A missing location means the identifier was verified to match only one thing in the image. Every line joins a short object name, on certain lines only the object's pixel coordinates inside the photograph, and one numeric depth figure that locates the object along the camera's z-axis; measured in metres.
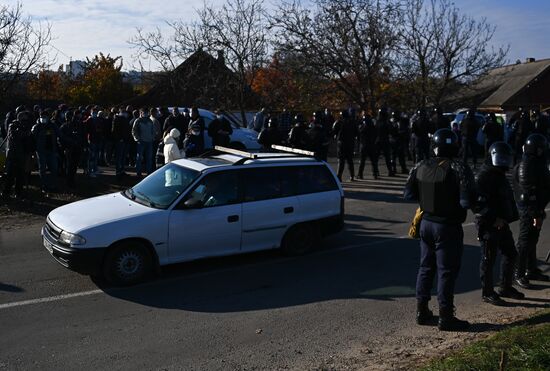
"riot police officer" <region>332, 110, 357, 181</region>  15.84
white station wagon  7.31
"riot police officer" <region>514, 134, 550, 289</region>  7.17
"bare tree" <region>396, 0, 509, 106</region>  30.23
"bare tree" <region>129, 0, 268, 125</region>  25.97
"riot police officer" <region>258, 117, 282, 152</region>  14.77
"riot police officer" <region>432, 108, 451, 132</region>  17.11
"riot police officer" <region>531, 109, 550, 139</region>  18.94
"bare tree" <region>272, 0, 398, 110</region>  26.16
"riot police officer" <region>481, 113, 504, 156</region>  18.66
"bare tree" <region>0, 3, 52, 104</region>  17.16
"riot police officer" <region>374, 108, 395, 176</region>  16.88
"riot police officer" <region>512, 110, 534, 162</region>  18.69
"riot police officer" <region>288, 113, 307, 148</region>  15.62
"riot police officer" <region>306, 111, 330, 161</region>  15.56
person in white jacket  11.56
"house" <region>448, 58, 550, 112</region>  49.09
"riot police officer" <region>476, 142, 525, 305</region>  6.42
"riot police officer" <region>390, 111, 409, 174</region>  17.73
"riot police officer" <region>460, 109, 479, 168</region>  18.08
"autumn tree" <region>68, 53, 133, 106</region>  37.59
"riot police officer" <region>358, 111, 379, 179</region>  16.48
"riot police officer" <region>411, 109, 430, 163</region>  16.58
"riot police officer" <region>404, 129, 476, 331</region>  5.79
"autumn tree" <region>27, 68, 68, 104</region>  38.91
